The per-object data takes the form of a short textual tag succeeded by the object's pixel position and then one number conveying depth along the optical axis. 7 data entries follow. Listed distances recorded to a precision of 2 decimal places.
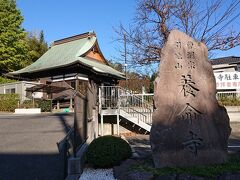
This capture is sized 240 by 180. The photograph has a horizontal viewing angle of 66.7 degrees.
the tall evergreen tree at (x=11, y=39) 21.34
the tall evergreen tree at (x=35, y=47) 25.43
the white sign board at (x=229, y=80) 12.41
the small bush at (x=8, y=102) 16.77
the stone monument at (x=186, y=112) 3.48
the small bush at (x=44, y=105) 15.55
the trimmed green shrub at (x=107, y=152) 3.72
